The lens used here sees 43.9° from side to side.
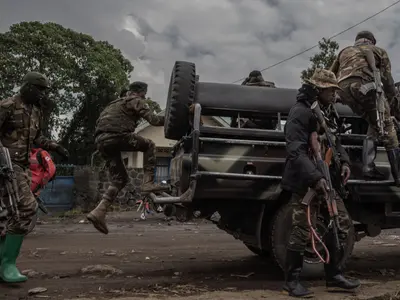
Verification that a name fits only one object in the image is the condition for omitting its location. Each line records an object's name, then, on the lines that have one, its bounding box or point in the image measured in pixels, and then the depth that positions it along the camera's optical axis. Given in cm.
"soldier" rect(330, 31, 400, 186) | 533
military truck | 510
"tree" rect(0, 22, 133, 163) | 2380
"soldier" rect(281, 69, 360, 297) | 445
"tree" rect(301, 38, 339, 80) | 1905
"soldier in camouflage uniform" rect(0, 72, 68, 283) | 509
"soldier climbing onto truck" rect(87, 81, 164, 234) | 590
